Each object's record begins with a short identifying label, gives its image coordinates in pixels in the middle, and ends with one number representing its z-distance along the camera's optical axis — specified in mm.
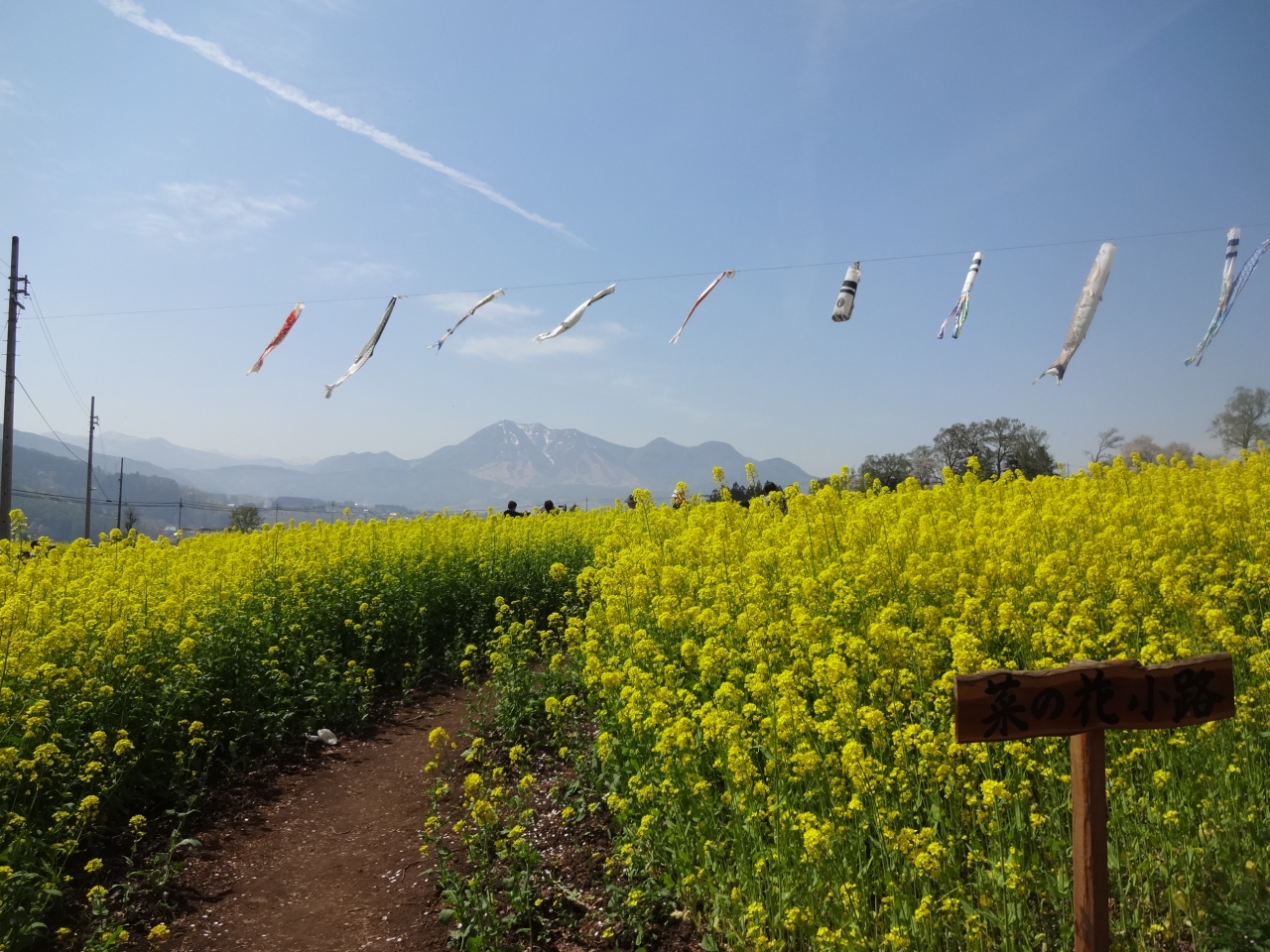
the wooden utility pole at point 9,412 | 19266
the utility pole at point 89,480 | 37625
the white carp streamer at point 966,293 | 7463
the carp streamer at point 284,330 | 10477
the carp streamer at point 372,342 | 10125
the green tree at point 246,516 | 75669
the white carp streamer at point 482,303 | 10219
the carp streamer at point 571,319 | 9125
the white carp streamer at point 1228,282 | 6570
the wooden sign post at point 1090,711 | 2539
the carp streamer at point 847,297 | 7225
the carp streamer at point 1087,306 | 6191
